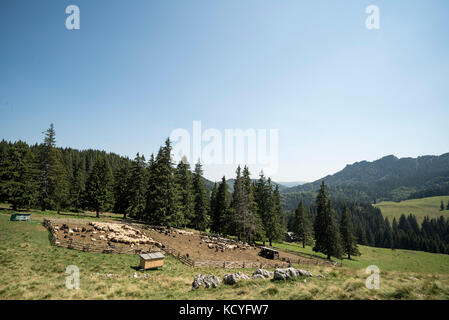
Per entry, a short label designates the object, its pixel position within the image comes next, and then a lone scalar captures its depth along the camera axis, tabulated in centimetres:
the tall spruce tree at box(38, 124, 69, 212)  3850
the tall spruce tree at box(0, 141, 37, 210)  3388
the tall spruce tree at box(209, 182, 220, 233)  4931
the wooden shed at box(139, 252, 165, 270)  1783
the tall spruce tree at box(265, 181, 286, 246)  4375
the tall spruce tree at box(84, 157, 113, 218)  4316
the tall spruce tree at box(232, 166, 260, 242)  3800
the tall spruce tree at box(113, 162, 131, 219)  4919
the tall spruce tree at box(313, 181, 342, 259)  4050
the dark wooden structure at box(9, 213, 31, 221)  2753
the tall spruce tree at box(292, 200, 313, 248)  6266
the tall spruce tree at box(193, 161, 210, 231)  4731
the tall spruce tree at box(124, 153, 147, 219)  4494
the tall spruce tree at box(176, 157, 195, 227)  4303
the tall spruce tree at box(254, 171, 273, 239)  4400
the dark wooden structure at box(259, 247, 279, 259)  3080
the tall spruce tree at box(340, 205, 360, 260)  5173
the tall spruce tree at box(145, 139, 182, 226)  3634
